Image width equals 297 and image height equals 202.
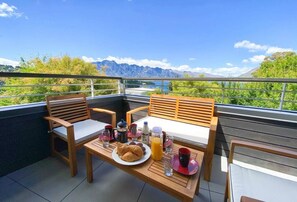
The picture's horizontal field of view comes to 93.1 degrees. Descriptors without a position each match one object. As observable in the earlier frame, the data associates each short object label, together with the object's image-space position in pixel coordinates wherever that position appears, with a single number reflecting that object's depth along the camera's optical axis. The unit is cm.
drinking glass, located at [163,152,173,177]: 99
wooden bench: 155
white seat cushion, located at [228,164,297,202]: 84
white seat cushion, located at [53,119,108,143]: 165
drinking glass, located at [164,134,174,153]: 124
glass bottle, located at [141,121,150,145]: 138
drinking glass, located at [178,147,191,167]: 100
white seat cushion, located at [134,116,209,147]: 161
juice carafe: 114
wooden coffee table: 86
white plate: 106
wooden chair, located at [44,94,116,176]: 155
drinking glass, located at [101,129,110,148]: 134
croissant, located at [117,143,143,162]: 109
